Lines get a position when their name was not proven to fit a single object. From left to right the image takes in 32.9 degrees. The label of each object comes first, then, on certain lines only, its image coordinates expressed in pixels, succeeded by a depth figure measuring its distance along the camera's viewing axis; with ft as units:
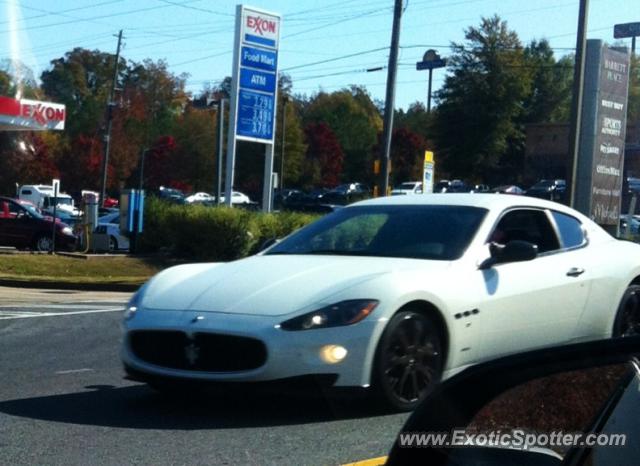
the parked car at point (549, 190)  145.49
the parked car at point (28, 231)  92.73
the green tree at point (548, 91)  220.84
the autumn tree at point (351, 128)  255.50
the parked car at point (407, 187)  168.76
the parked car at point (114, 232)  100.78
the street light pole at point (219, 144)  126.23
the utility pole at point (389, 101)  93.61
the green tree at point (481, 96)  188.03
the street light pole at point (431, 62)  200.34
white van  175.11
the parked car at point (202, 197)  179.51
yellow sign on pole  85.56
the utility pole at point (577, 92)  74.64
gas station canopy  98.22
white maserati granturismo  21.51
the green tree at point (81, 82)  246.88
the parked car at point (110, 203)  179.58
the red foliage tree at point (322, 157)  231.09
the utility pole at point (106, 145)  164.55
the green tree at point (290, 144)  212.64
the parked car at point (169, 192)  184.34
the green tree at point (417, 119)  226.48
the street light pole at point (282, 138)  198.27
